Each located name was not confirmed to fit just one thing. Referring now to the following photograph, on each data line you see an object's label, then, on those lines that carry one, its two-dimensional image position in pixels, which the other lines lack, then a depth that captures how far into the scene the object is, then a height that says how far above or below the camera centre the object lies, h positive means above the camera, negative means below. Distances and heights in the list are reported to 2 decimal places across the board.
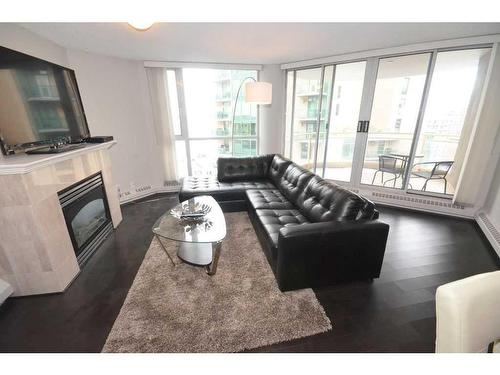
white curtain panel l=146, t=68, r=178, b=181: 3.66 +0.04
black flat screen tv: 1.65 +0.16
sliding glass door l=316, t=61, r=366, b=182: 3.57 -0.09
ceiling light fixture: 1.14 +0.51
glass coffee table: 1.87 -1.00
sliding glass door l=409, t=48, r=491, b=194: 2.87 +0.04
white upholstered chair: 0.70 -0.64
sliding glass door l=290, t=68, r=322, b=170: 3.97 +0.06
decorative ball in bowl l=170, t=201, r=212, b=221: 2.16 -0.94
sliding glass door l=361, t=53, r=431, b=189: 3.19 +0.08
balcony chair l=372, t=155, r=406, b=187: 3.45 -0.75
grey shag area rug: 1.37 -1.38
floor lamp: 2.89 +0.35
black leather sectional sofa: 1.60 -0.97
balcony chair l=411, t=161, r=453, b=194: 3.17 -0.79
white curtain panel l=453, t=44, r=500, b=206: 2.55 -0.37
